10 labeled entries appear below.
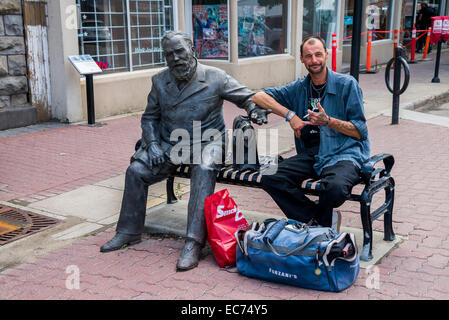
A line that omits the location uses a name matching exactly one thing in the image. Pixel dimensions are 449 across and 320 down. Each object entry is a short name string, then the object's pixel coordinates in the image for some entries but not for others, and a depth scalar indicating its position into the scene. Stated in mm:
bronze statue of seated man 4152
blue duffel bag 3344
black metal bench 3826
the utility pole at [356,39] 7172
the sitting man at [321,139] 3873
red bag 3814
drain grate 4512
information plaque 8430
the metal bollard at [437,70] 12964
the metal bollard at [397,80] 8531
